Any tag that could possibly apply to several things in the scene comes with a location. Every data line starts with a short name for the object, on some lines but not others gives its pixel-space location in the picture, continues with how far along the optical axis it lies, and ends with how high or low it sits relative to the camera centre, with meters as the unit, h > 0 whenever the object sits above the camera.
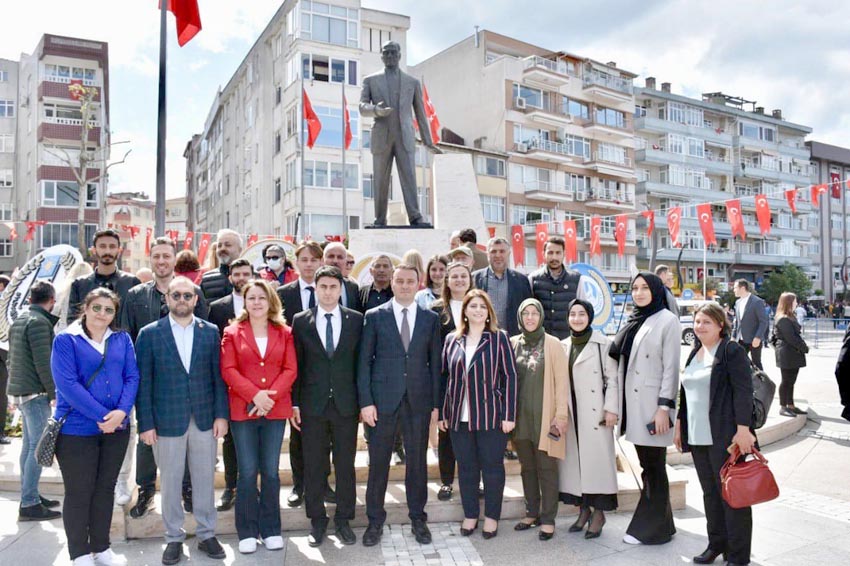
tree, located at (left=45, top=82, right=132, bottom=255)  22.94 +5.36
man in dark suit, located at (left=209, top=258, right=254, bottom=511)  4.95 -0.20
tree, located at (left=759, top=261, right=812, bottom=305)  49.91 +0.31
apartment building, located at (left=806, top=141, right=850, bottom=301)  60.38 +5.85
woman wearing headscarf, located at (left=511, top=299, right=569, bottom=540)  4.70 -0.95
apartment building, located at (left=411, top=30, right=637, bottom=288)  39.22 +10.77
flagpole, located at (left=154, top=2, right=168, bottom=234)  8.63 +2.03
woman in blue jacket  3.98 -0.82
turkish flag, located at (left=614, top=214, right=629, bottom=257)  24.66 +2.29
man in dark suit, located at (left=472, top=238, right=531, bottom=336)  5.84 +0.01
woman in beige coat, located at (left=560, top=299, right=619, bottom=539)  4.73 -1.04
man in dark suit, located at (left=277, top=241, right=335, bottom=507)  5.27 +0.02
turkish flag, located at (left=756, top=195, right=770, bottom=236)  16.84 +2.06
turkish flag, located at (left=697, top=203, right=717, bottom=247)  19.17 +2.03
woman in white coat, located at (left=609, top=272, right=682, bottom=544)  4.50 -0.76
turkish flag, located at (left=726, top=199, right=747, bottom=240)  17.45 +2.03
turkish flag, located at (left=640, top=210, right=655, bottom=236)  20.26 +2.38
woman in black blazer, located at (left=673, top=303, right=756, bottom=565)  4.11 -0.88
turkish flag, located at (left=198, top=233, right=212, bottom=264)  22.73 +1.44
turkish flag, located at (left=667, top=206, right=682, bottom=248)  20.38 +2.27
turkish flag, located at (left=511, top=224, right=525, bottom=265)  25.97 +1.93
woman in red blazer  4.34 -0.76
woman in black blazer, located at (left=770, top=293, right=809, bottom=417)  9.06 -0.93
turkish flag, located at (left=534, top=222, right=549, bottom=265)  26.16 +2.24
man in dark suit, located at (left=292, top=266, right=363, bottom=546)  4.55 -0.79
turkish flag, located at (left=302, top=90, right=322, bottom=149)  22.62 +5.98
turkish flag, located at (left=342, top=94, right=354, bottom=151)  24.66 +6.08
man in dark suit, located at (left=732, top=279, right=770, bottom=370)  9.75 -0.55
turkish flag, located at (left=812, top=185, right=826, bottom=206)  15.10 +2.38
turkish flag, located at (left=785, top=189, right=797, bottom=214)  15.98 +2.40
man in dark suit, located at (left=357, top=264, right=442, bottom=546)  4.60 -0.77
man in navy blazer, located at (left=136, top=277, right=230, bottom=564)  4.23 -0.80
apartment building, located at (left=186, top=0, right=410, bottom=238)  30.47 +9.37
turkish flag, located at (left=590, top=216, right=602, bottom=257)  26.75 +2.20
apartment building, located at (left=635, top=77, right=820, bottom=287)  48.22 +9.64
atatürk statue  8.67 +2.32
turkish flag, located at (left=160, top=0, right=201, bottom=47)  9.55 +4.16
